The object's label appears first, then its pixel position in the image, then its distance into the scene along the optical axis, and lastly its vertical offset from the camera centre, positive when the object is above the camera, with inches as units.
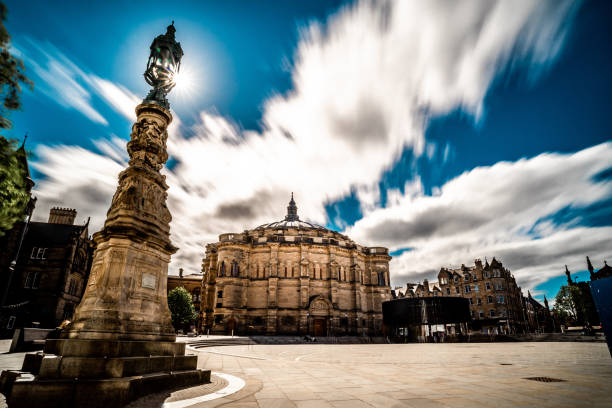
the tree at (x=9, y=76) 340.8 +274.7
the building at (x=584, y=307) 2347.9 +25.0
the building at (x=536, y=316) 3061.0 -64.2
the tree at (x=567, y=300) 2409.7 +81.6
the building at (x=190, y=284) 3129.9 +278.6
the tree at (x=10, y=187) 401.7 +181.3
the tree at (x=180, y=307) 1984.5 +30.3
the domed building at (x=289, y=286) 1875.0 +160.5
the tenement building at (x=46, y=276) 1330.0 +167.3
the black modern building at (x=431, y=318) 1683.1 -38.8
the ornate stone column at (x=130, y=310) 221.0 +1.9
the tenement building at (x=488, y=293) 2439.7 +153.0
